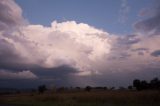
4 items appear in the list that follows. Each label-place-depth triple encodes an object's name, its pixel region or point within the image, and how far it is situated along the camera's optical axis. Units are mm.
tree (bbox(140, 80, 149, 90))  46243
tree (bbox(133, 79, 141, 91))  46837
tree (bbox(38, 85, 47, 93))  57753
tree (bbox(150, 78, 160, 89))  45658
